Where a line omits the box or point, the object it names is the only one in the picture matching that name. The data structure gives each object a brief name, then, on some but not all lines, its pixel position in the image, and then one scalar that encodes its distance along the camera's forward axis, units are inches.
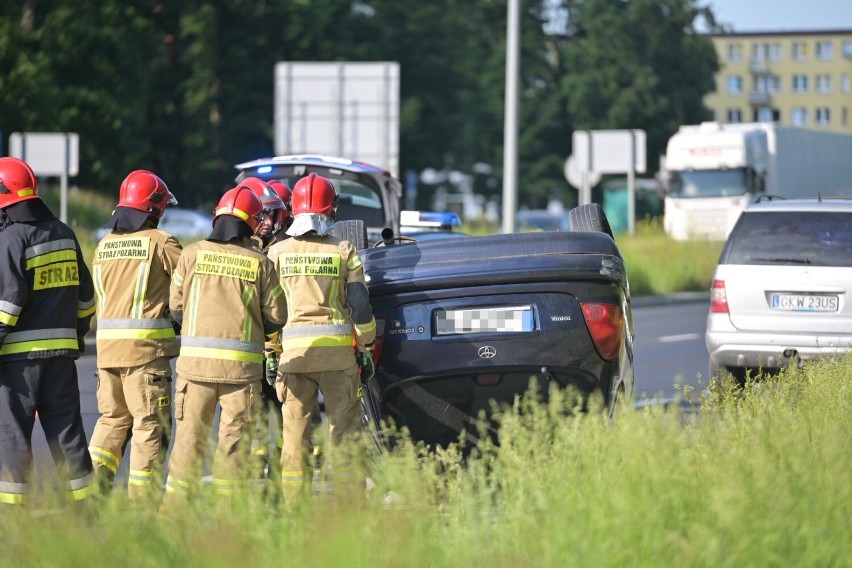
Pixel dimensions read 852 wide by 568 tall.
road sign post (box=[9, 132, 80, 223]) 1862.7
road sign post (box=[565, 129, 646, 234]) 2379.4
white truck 3011.8
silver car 980.6
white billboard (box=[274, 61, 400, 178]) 2356.1
